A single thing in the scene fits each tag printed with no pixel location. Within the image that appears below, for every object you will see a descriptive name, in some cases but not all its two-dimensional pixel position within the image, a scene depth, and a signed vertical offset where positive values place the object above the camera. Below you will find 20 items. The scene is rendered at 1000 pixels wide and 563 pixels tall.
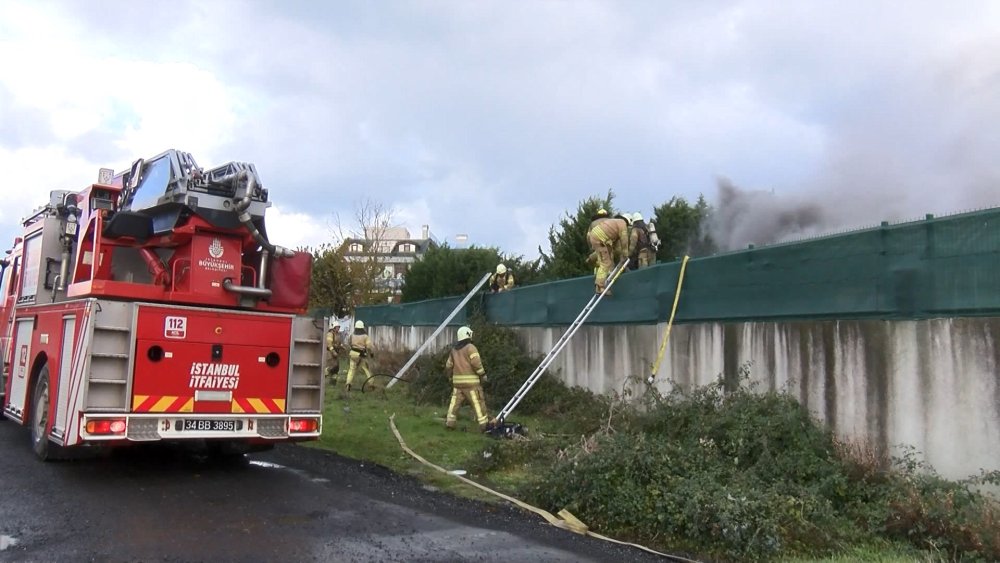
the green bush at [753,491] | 5.73 -0.95
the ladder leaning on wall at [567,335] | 10.60 +0.57
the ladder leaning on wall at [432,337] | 17.05 +0.78
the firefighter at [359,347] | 16.25 +0.49
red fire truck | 7.56 +0.44
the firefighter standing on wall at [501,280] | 17.25 +2.11
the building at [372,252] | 40.59 +6.47
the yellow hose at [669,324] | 10.22 +0.69
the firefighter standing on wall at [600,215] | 12.63 +2.65
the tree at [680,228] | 23.89 +4.69
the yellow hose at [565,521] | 6.39 -1.28
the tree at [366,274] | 38.25 +4.86
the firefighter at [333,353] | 18.08 +0.39
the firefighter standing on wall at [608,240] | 12.31 +2.16
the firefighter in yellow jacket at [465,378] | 11.34 -0.09
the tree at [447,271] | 30.75 +4.13
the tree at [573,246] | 23.47 +4.06
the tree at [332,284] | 38.22 +4.28
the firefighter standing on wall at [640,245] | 12.30 +2.08
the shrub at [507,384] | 12.07 -0.22
